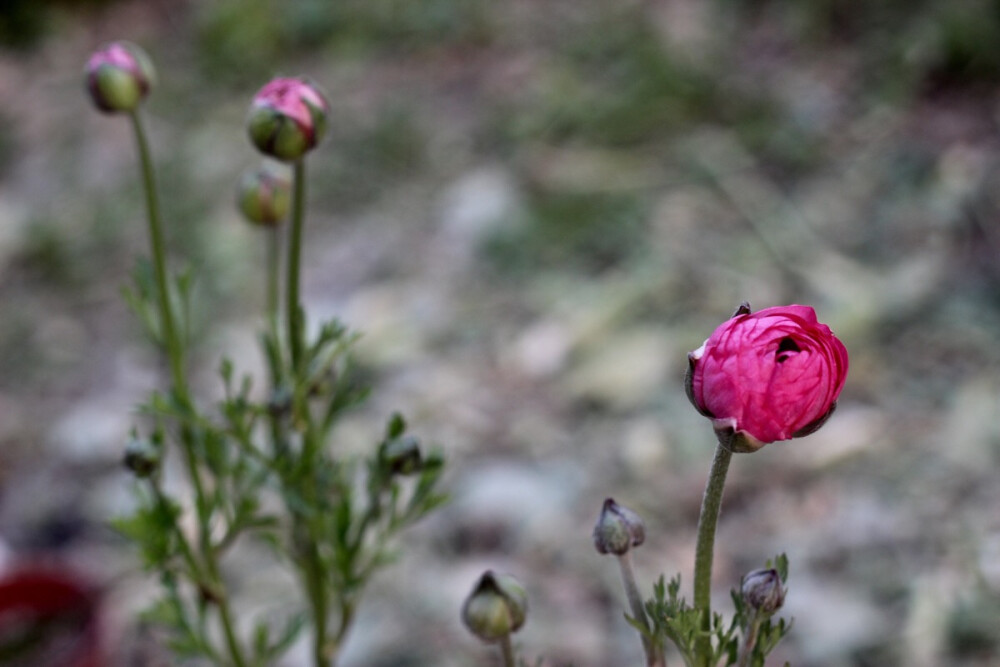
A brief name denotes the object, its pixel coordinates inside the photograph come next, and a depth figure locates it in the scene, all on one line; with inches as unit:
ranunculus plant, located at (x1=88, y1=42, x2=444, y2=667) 34.3
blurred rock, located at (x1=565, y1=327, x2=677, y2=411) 51.5
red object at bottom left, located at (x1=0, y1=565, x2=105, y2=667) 41.6
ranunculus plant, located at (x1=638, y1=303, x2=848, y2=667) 30.8
